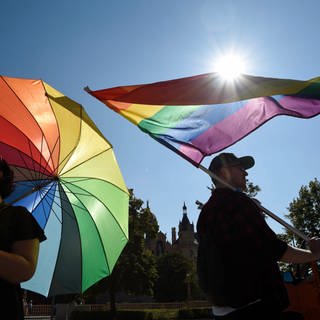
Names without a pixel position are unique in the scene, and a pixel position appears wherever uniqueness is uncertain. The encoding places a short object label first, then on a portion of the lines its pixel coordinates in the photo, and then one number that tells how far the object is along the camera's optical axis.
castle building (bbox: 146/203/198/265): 85.12
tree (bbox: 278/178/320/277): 28.23
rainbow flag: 3.75
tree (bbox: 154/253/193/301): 57.72
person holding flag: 2.42
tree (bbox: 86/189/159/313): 32.22
